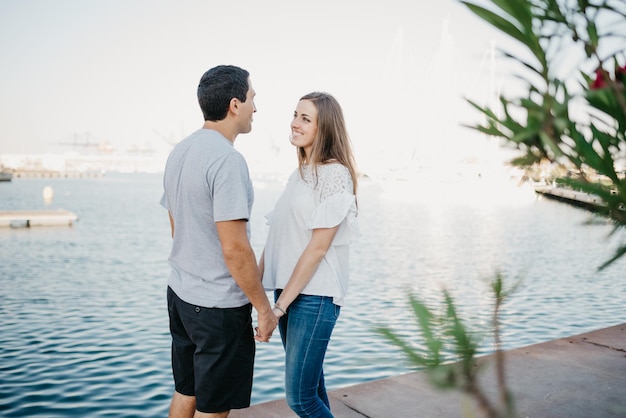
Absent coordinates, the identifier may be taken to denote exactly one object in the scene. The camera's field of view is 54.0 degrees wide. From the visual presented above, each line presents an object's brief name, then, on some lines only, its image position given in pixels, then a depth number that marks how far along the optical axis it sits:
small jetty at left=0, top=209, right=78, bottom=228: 18.44
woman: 2.16
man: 2.08
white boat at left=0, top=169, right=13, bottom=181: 62.47
